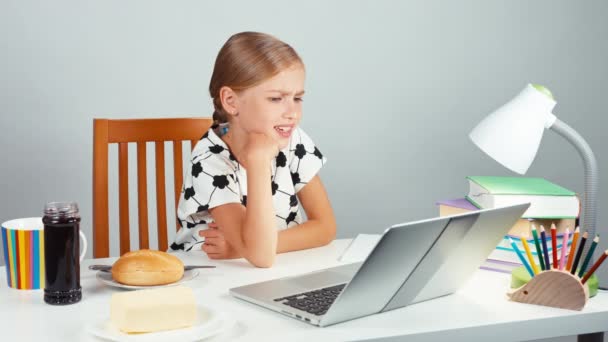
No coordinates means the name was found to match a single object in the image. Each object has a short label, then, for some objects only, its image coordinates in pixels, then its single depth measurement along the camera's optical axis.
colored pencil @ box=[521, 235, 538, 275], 1.93
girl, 2.22
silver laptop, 1.73
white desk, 1.77
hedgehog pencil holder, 1.89
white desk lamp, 2.00
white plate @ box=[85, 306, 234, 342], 1.72
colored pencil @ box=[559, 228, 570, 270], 1.91
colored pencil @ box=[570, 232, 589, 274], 1.89
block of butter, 1.73
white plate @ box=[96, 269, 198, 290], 1.95
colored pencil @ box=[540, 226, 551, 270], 1.91
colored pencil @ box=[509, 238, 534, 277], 1.95
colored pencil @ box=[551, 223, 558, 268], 1.91
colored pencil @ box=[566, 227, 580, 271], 1.91
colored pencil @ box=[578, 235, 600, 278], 1.91
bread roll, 1.95
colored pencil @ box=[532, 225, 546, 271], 1.92
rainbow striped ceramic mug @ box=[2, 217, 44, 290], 1.95
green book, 2.15
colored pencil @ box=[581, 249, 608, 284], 1.88
